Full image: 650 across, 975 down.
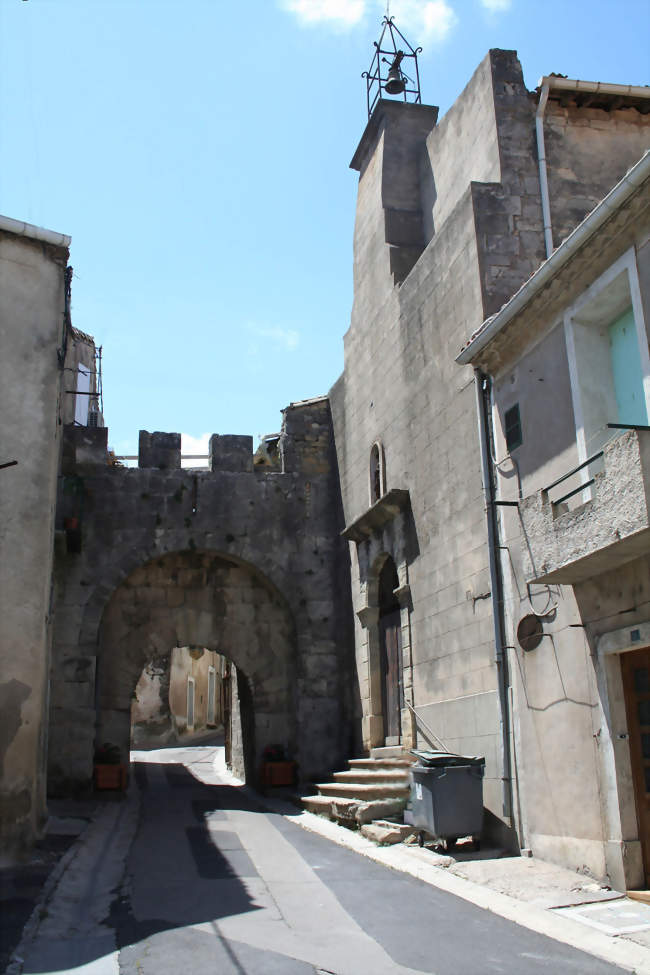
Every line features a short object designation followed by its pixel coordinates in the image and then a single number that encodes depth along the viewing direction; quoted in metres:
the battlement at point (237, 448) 14.13
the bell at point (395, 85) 14.55
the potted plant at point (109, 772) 12.61
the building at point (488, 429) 7.23
